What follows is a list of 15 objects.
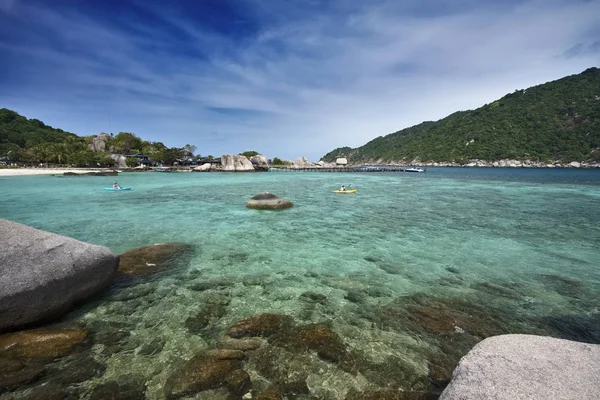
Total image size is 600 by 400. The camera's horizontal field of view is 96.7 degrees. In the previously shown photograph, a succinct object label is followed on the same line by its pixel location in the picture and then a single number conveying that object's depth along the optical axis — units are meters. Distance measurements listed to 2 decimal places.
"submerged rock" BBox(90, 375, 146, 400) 4.54
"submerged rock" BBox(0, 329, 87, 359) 5.40
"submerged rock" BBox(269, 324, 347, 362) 5.70
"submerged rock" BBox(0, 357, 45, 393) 4.69
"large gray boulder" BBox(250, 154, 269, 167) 126.84
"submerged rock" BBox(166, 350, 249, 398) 4.72
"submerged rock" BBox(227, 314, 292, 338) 6.34
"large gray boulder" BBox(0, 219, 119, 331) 5.97
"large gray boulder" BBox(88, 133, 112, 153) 119.31
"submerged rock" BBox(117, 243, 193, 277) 9.78
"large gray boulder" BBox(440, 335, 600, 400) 3.03
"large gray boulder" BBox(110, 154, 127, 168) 105.02
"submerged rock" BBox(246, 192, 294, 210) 23.31
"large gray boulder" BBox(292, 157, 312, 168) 138.44
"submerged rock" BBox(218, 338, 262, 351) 5.81
